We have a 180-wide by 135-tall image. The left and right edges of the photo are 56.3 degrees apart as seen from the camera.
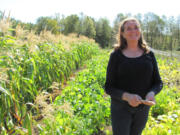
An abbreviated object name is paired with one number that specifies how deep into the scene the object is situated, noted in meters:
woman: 1.67
